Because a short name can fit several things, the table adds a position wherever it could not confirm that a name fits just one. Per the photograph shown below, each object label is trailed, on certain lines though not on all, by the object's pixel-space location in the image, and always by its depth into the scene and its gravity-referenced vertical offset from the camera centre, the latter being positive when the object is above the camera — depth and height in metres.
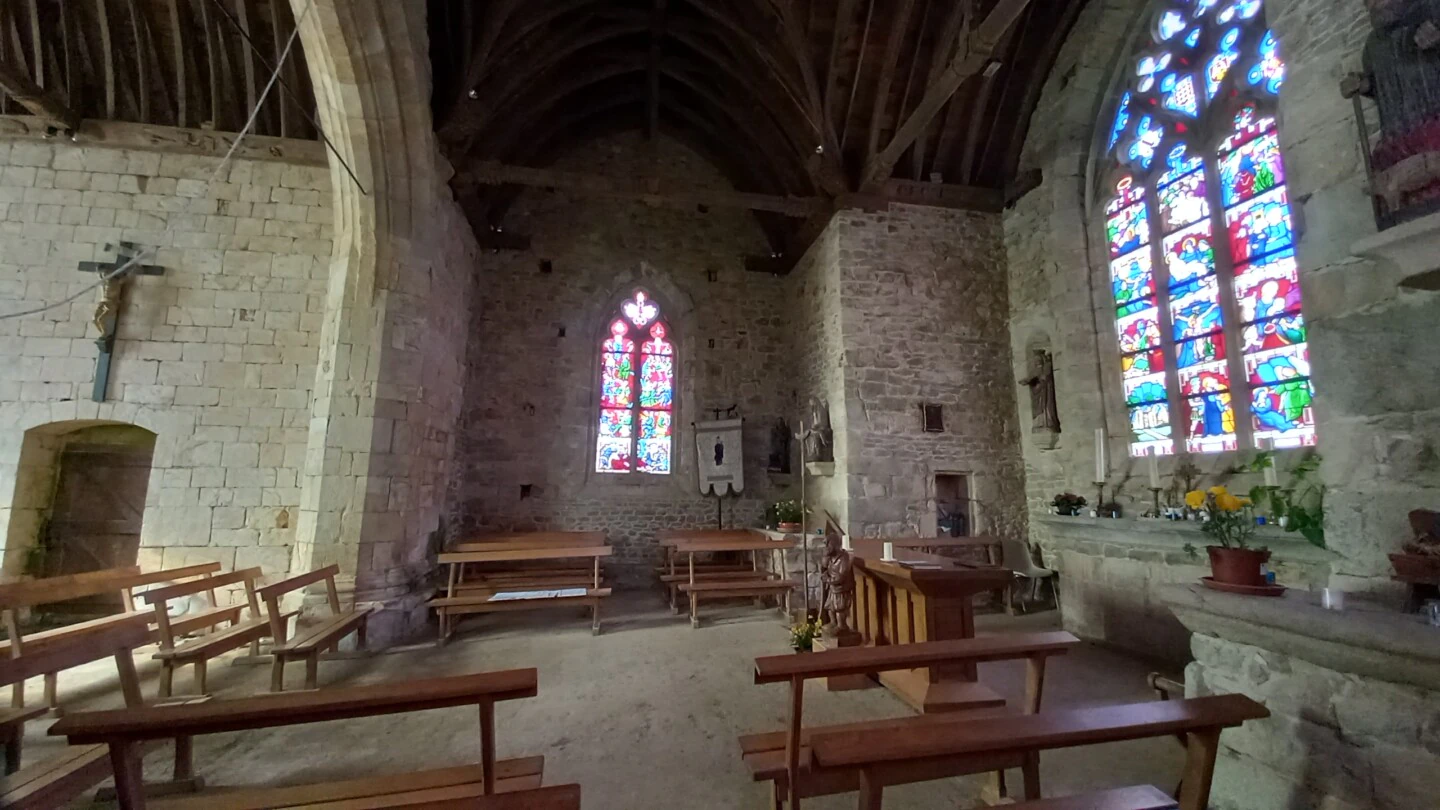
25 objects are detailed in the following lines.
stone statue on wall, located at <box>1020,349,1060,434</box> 5.57 +0.92
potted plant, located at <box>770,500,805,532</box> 6.25 -0.39
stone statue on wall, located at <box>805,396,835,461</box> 5.93 +0.47
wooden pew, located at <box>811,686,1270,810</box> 1.47 -0.70
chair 5.54 -0.82
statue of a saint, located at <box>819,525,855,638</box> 3.61 -0.65
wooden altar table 2.83 -0.76
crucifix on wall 4.77 +1.43
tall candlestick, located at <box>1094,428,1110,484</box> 4.47 +0.15
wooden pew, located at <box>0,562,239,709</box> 2.86 -0.69
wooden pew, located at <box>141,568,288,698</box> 2.92 -0.91
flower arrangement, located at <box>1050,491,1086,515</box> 4.85 -0.18
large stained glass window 3.96 +1.94
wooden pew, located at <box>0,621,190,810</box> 1.66 -0.93
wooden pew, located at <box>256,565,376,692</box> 3.19 -0.96
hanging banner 7.28 +0.33
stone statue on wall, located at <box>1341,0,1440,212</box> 2.35 +1.74
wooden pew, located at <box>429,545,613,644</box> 4.57 -0.98
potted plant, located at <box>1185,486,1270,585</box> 2.17 -0.26
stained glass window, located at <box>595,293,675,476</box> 7.46 +1.24
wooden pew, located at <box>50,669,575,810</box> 1.51 -0.67
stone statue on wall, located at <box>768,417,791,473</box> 7.50 +0.48
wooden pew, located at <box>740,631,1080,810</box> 1.83 -0.69
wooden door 4.94 -0.26
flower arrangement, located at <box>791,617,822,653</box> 3.59 -1.01
